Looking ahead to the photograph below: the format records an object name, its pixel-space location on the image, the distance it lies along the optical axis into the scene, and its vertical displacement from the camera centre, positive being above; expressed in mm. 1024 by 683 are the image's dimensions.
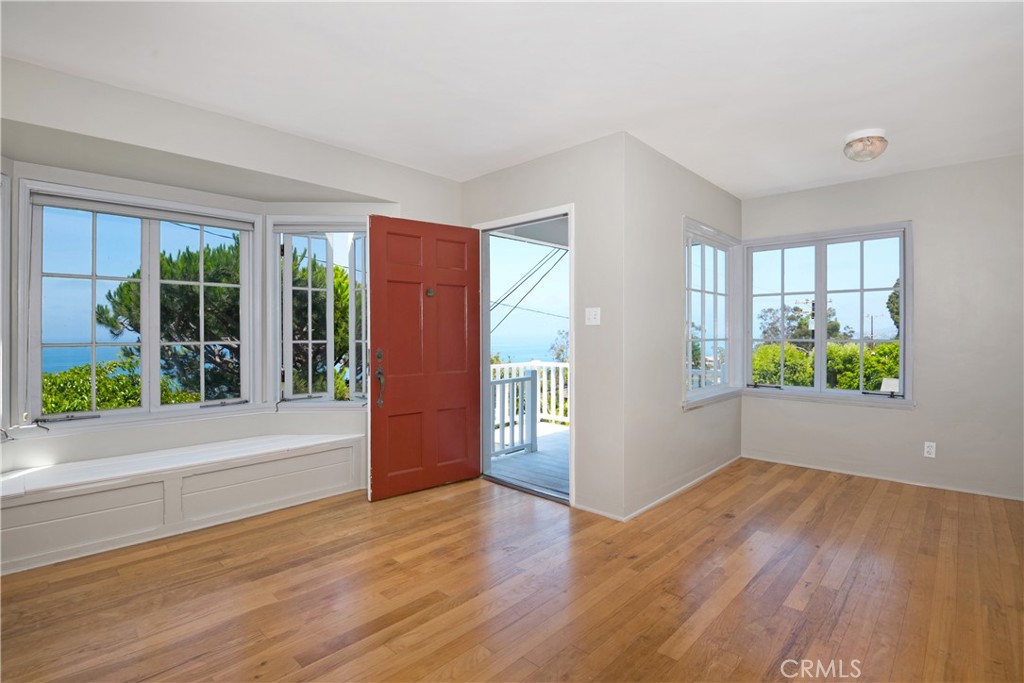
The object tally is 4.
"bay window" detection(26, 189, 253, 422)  3170 +224
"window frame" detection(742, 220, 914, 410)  4113 +215
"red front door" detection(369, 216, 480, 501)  3701 -121
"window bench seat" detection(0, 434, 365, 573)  2648 -931
